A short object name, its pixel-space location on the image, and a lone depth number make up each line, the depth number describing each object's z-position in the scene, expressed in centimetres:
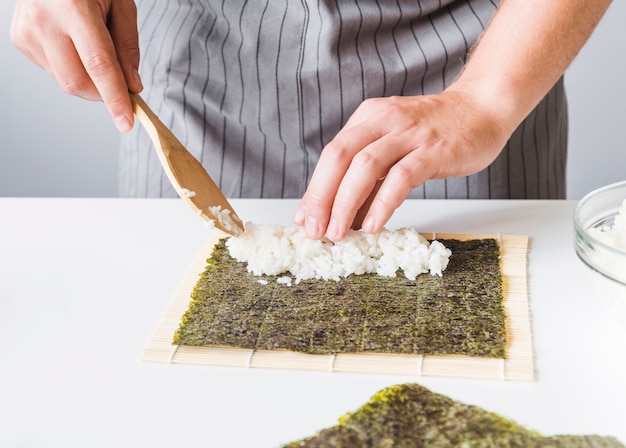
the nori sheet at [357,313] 96
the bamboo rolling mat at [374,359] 91
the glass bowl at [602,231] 91
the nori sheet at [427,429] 79
